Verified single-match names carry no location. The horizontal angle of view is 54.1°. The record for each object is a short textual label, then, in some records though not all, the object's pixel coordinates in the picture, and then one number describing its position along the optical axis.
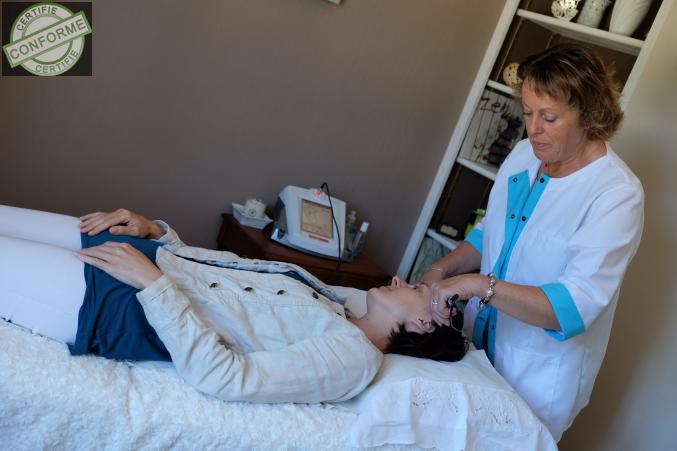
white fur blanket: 1.30
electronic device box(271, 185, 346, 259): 2.62
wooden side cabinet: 2.54
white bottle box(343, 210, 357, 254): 2.77
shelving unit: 2.83
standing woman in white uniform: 1.62
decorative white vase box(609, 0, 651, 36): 2.54
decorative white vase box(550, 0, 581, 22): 2.75
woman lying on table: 1.46
